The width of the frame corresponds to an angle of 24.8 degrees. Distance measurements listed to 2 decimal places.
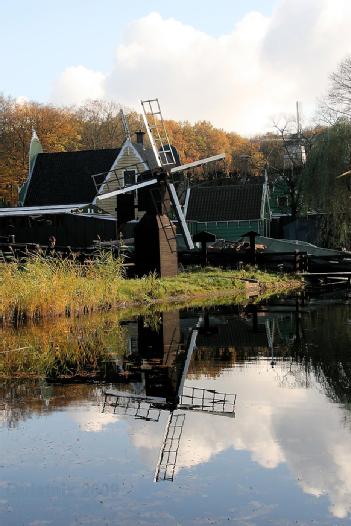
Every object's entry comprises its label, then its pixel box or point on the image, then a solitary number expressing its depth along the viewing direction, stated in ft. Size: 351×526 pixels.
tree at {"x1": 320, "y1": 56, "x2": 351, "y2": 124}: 154.40
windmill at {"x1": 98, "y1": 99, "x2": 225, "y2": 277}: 104.37
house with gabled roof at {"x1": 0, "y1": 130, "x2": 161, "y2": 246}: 144.77
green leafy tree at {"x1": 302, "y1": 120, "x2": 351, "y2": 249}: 146.51
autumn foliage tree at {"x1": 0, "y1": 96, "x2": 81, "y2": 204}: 228.43
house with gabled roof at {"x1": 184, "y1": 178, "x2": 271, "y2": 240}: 178.09
